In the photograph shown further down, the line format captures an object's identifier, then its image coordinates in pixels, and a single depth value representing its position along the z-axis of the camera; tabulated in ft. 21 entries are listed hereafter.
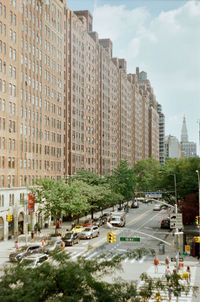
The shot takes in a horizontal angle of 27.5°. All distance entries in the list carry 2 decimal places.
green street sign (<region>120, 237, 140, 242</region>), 123.25
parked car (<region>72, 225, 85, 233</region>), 200.57
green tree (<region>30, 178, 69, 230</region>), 185.25
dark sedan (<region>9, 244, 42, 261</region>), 135.33
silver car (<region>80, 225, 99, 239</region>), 189.22
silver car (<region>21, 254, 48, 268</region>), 122.23
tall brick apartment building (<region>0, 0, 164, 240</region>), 203.72
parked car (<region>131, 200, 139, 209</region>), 383.45
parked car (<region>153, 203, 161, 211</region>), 360.44
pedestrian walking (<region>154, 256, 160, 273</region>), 122.17
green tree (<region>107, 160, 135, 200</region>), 343.61
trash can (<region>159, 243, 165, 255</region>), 156.15
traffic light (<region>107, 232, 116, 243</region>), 127.03
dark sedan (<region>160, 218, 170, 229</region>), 228.14
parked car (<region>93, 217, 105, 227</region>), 239.46
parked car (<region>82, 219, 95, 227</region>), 225.64
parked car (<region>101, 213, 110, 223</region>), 242.58
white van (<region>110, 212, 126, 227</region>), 228.22
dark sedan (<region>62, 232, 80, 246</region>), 171.32
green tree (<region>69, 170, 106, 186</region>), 279.69
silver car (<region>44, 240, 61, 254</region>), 148.44
